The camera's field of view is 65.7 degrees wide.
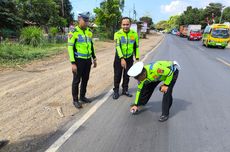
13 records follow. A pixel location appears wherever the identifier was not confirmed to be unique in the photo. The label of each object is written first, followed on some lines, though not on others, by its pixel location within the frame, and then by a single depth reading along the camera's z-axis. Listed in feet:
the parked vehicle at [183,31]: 133.65
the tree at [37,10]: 78.46
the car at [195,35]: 105.43
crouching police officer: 10.53
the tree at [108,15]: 77.85
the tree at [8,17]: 55.46
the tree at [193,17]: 198.62
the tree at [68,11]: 135.63
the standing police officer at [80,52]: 12.23
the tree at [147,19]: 213.92
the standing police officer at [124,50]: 14.01
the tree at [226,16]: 163.20
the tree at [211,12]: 189.74
